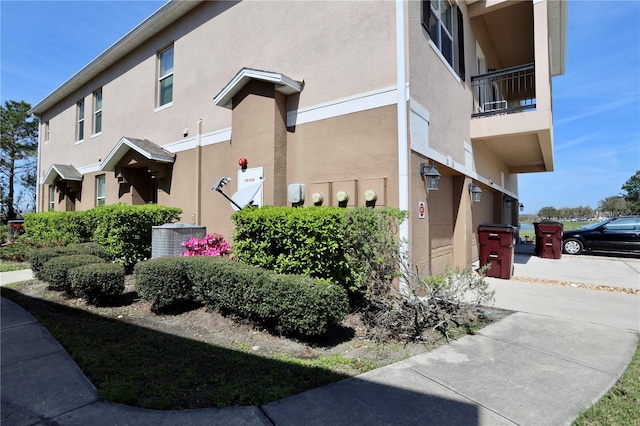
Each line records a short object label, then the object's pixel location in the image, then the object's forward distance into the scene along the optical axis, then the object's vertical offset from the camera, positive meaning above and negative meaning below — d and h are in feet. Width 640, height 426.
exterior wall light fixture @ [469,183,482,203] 29.73 +2.58
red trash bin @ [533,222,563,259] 39.60 -2.60
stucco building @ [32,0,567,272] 19.81 +9.19
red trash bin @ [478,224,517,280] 26.81 -2.47
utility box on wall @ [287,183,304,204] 22.35 +1.96
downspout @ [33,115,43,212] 57.26 +6.07
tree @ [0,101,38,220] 80.69 +20.97
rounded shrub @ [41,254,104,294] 18.53 -2.61
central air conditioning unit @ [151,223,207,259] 22.24 -1.19
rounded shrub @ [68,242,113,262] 21.99 -1.93
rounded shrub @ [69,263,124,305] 16.98 -3.14
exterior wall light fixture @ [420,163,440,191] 20.07 +2.82
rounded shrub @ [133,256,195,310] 16.25 -3.09
